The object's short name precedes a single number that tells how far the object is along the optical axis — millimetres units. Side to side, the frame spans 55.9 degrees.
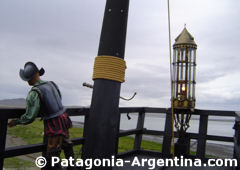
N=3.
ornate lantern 4660
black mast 2049
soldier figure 2232
